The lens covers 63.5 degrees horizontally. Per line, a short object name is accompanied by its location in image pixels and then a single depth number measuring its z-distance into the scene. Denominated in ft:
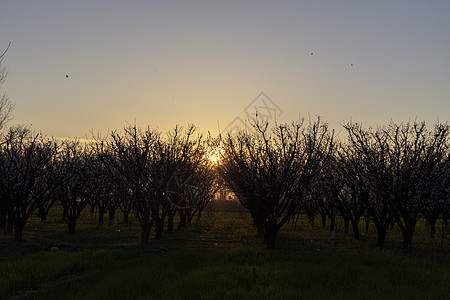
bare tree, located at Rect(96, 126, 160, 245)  67.77
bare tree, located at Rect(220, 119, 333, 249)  61.93
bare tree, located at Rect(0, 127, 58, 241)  72.74
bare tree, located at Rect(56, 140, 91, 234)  89.04
